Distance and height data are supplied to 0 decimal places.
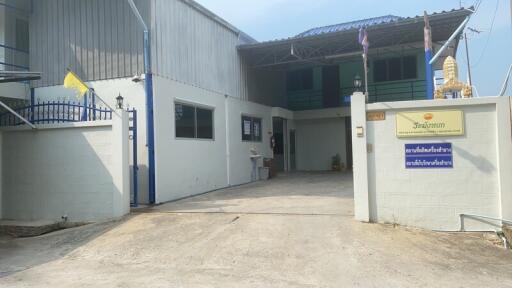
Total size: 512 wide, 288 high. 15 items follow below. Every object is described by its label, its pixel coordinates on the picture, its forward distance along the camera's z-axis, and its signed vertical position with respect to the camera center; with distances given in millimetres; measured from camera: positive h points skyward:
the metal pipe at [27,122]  11086 +962
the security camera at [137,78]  12156 +2143
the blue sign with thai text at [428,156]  8758 -91
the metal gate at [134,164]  11641 -155
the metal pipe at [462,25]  13958 +3962
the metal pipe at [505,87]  9867 +1367
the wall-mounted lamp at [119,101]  11578 +1510
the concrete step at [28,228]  10516 -1573
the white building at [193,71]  12414 +2900
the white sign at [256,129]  19203 +1107
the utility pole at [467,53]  26992 +6231
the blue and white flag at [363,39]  10407 +2675
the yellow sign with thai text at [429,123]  8727 +536
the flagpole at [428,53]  11023 +2426
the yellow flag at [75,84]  10781 +1814
